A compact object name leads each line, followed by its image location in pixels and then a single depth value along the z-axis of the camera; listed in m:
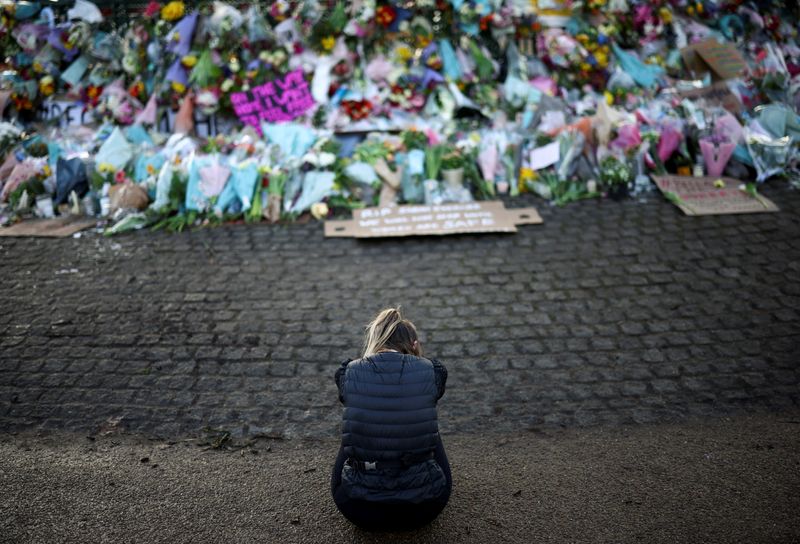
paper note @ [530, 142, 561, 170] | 7.88
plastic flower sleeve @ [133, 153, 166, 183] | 7.93
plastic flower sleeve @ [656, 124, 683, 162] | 7.88
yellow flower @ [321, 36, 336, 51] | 9.05
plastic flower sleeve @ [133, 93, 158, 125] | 8.93
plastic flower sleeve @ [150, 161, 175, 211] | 7.54
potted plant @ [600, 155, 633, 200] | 7.59
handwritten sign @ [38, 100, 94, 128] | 9.27
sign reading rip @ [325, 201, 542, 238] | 6.91
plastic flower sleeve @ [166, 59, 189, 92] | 8.95
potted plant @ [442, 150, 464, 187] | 7.62
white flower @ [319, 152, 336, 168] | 7.77
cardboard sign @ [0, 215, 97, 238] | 7.31
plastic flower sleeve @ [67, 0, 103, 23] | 9.59
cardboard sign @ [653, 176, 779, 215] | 7.11
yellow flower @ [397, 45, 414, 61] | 9.17
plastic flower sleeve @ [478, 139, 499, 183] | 7.80
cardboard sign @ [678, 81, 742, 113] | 8.53
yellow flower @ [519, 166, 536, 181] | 7.81
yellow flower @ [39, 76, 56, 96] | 9.23
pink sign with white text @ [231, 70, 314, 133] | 8.86
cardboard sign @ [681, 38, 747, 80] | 9.28
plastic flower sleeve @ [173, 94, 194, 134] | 8.89
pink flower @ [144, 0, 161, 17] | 9.36
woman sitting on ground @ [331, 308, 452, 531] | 3.02
